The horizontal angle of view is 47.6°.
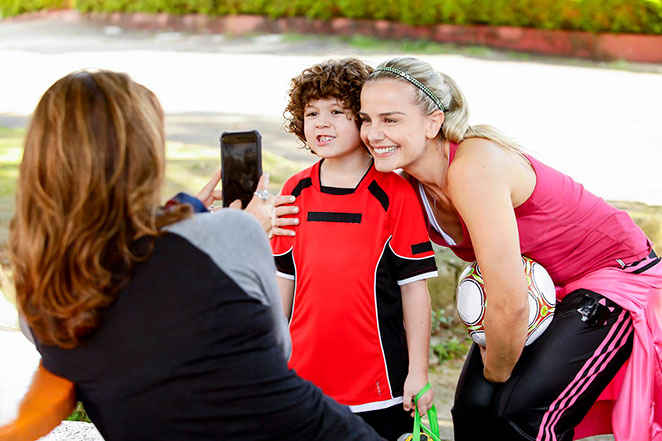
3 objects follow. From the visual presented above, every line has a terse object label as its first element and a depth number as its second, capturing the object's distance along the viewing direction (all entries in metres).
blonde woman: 2.42
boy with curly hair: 2.58
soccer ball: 2.58
